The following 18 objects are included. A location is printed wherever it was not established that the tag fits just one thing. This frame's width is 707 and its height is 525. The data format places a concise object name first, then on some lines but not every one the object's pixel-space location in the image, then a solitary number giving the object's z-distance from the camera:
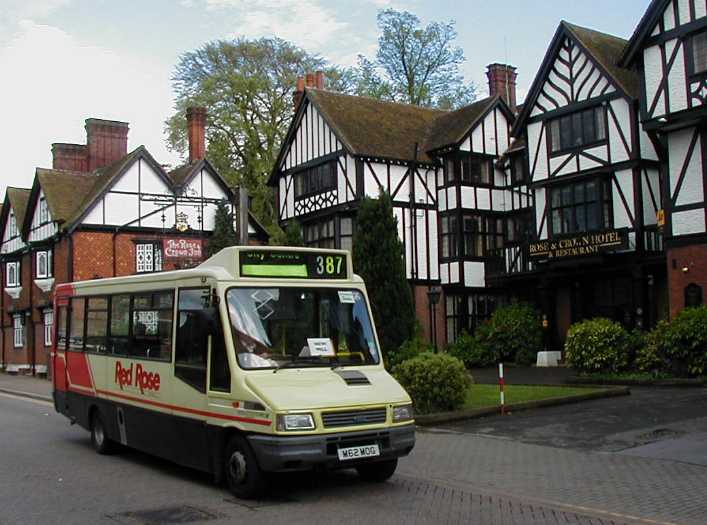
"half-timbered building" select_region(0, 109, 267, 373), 33.53
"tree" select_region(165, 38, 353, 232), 45.00
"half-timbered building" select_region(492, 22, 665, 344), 26.72
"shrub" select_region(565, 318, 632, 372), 21.34
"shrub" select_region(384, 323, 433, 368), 20.31
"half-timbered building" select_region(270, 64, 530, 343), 32.78
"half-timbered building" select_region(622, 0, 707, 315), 22.33
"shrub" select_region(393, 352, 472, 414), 15.34
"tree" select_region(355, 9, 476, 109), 46.88
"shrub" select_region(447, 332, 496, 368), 30.42
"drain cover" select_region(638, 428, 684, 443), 12.40
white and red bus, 8.76
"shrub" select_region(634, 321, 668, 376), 20.55
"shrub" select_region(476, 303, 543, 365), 30.00
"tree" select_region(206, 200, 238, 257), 34.44
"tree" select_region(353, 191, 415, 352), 22.31
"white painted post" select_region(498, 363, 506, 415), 15.61
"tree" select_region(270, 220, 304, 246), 25.84
